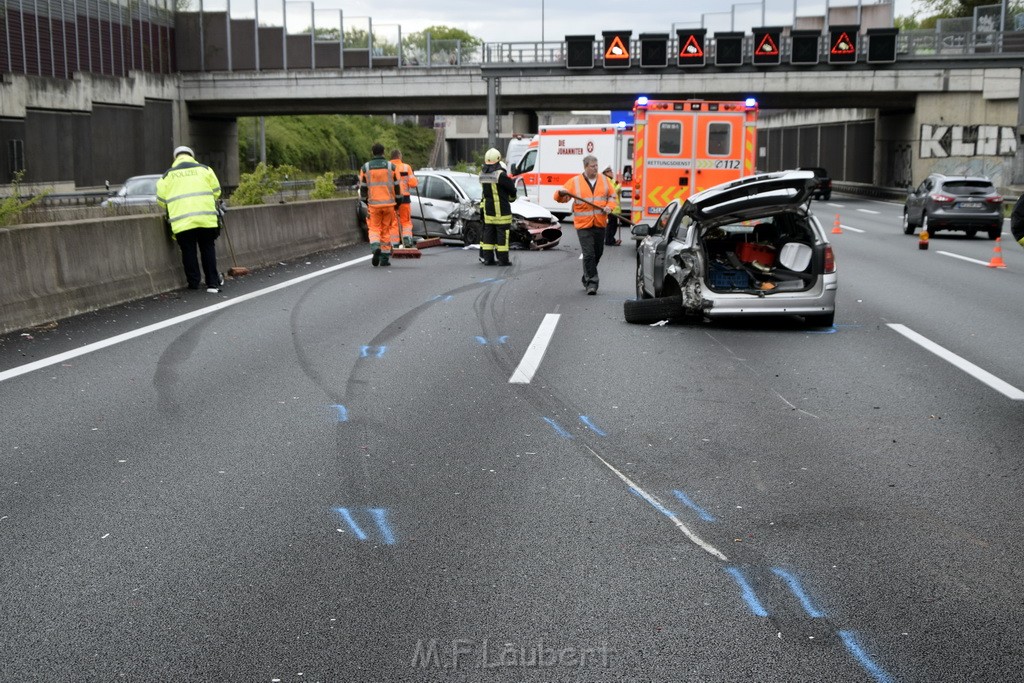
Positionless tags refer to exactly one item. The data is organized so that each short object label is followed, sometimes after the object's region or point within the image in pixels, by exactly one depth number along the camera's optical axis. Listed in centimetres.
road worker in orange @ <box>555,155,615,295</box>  1566
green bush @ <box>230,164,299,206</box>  2475
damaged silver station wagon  1228
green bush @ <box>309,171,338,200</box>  2849
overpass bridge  5212
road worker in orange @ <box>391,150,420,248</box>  2019
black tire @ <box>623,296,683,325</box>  1295
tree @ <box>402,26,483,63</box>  5809
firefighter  1948
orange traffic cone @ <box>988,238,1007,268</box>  2138
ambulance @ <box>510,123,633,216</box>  3347
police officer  1527
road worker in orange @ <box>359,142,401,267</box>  1956
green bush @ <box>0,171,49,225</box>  1320
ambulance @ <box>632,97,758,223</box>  2364
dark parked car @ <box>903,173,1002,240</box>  2866
